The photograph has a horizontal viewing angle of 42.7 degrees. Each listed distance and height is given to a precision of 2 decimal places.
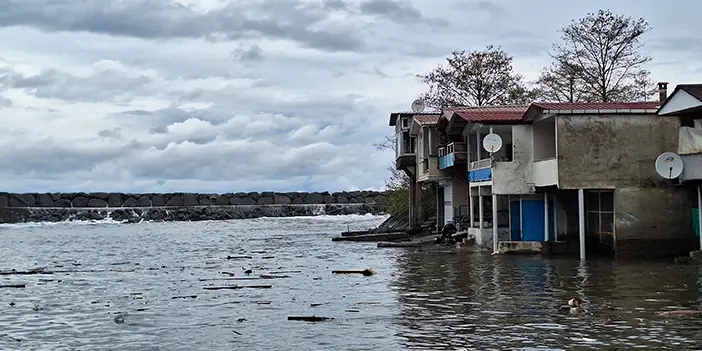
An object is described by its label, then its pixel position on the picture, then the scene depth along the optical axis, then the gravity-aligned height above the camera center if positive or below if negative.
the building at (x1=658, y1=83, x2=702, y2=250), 28.53 +2.55
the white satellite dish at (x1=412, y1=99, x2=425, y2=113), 50.94 +6.33
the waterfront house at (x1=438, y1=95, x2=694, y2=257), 31.16 +1.24
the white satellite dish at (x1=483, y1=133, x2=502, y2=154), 34.31 +2.83
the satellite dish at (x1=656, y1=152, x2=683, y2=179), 29.16 +1.61
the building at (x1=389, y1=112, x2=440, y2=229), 46.84 +3.80
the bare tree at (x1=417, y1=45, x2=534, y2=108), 57.38 +8.91
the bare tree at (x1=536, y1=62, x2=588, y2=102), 51.31 +7.70
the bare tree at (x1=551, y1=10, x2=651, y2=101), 49.38 +8.91
